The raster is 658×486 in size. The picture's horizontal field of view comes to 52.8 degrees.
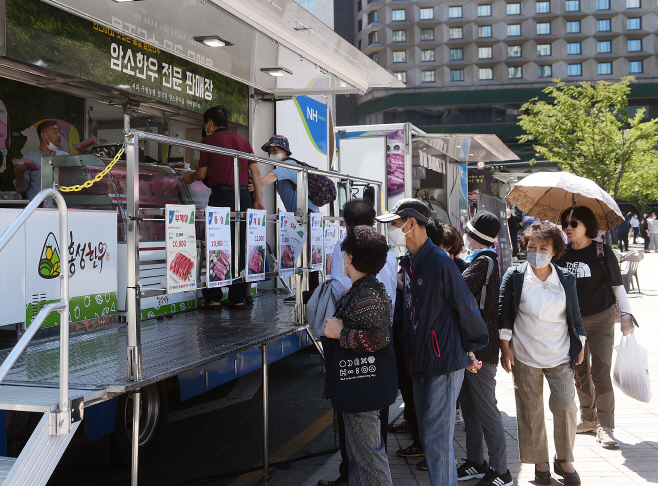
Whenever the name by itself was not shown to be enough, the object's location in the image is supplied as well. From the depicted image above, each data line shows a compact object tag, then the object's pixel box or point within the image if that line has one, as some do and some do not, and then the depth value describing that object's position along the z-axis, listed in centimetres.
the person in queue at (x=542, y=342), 446
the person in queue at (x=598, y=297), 532
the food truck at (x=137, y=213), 340
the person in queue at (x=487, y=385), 440
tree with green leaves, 1989
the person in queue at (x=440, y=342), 371
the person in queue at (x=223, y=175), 604
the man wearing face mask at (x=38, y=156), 705
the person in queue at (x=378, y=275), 438
